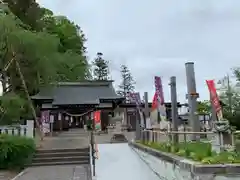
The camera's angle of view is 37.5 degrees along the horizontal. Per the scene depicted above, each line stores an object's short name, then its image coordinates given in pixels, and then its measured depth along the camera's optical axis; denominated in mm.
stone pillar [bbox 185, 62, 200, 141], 8477
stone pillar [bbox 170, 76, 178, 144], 11164
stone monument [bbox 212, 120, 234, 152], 5832
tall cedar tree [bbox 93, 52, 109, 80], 59438
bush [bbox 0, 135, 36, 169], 14039
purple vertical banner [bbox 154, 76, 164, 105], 13538
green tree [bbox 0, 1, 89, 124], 19469
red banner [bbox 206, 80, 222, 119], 11367
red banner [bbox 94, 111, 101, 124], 17391
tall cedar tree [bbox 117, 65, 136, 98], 64200
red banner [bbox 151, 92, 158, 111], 13753
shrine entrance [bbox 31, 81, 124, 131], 32062
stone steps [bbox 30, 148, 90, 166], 15594
